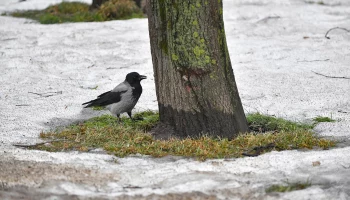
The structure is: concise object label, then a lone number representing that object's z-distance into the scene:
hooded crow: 16.55
